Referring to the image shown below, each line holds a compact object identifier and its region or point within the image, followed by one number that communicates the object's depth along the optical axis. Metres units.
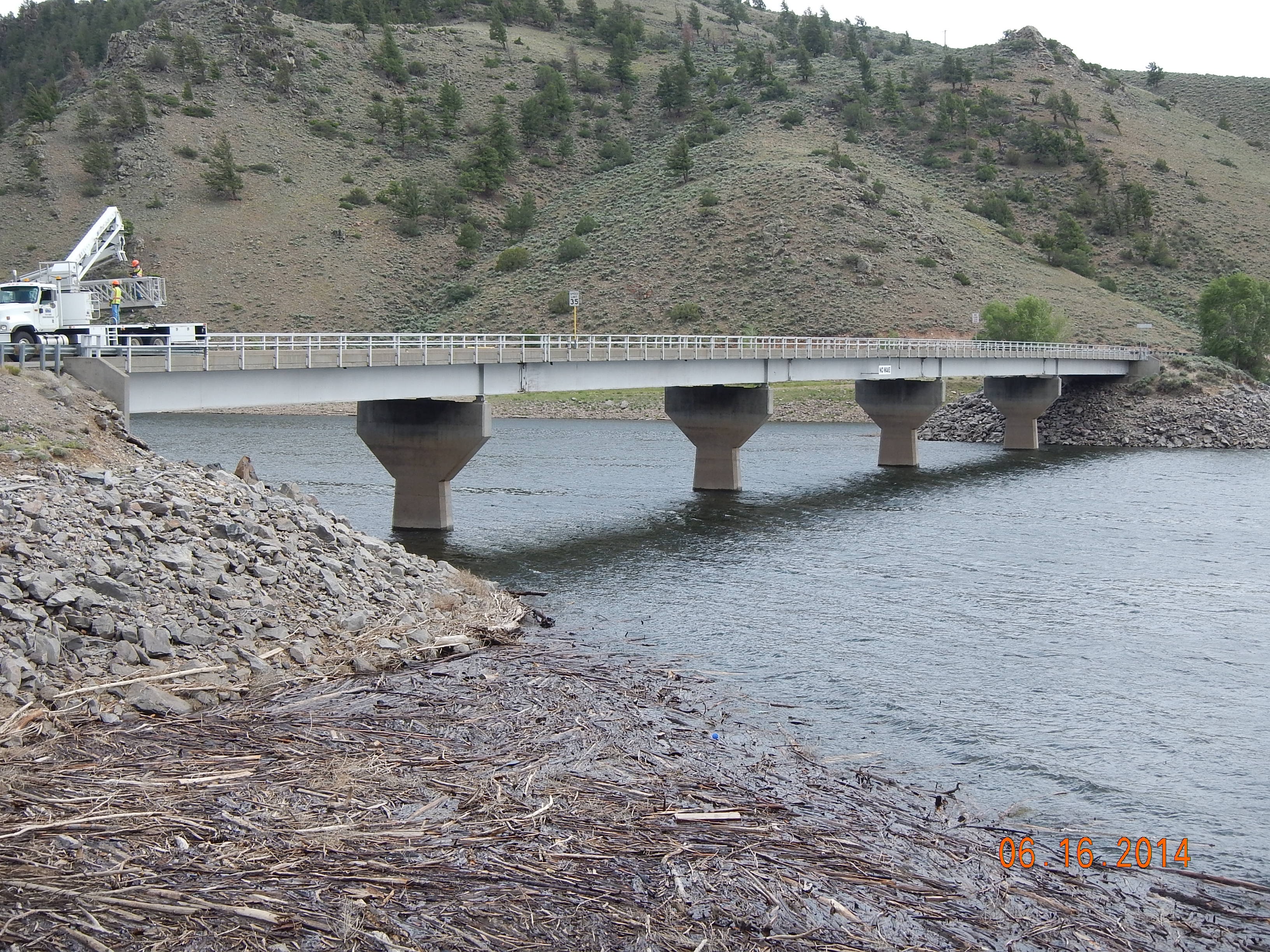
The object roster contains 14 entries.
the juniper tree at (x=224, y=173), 127.88
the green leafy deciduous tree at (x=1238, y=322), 96.44
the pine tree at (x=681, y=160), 134.25
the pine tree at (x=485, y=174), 142.88
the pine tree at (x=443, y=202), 137.25
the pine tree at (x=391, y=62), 162.88
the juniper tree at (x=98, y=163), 127.88
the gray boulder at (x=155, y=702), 17.88
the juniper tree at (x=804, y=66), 166.12
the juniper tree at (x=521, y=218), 135.75
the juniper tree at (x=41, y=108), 137.50
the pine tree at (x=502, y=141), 146.38
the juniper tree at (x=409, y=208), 133.38
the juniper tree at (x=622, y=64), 173.88
